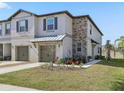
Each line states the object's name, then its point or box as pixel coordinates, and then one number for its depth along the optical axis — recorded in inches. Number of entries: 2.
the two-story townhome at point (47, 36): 436.5
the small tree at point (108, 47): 585.0
